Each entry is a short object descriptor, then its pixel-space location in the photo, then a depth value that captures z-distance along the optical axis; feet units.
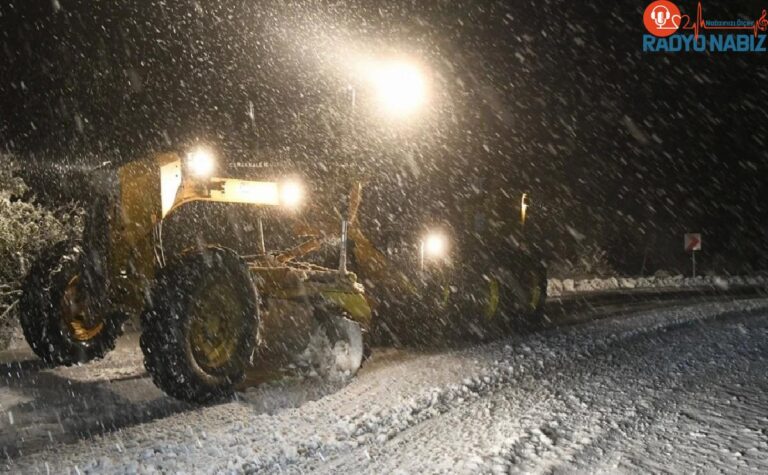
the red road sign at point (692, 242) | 84.89
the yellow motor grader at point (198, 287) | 18.74
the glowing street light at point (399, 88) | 26.53
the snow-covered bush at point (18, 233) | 31.37
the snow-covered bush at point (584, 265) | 81.00
